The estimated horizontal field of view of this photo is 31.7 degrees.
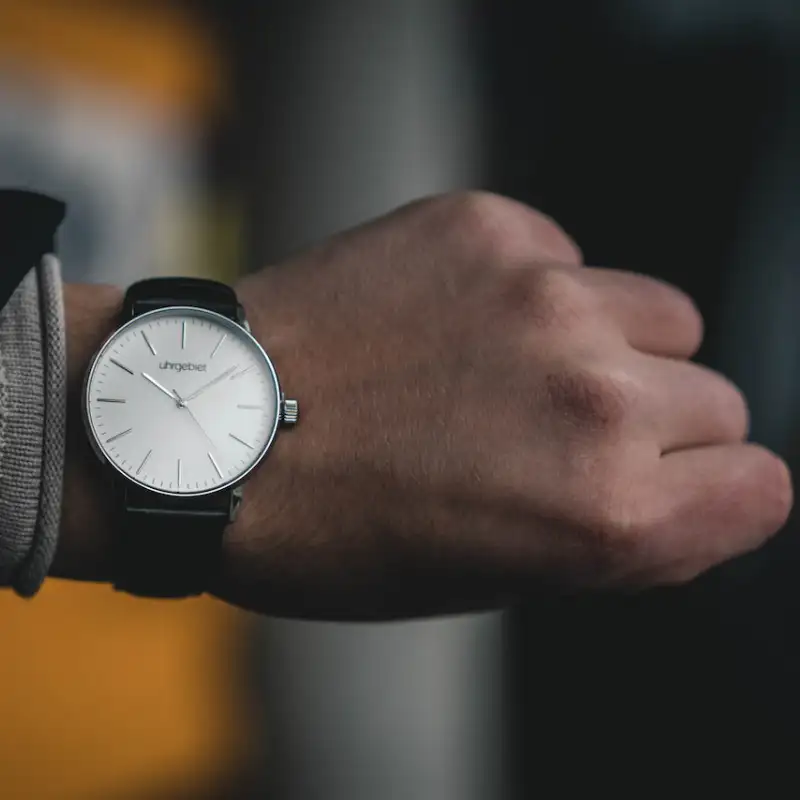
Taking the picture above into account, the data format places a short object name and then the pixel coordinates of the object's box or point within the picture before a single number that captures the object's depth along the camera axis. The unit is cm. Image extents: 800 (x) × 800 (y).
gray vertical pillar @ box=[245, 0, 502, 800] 68
